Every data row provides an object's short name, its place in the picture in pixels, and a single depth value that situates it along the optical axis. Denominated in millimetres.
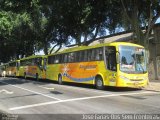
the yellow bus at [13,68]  23755
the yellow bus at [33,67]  16732
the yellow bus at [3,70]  29179
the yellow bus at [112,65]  9509
